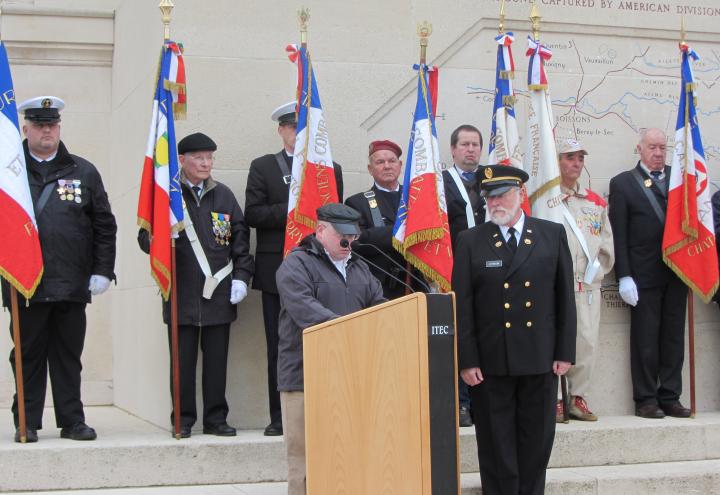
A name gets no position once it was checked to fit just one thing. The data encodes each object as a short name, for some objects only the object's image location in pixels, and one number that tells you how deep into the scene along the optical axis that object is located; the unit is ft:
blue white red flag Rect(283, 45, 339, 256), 22.02
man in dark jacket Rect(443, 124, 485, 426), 23.38
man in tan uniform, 24.38
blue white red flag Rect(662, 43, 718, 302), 24.38
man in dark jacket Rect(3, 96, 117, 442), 20.75
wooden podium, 12.83
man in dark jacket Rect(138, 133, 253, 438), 21.83
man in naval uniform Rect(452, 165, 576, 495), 18.16
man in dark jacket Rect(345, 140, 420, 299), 22.50
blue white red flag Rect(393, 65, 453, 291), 22.07
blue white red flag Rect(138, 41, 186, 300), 21.35
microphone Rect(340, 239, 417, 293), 16.53
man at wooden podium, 16.87
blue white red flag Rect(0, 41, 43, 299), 20.21
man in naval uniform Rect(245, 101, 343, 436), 22.25
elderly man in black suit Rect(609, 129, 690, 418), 24.85
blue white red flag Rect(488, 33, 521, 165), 24.12
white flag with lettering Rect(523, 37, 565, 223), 23.90
